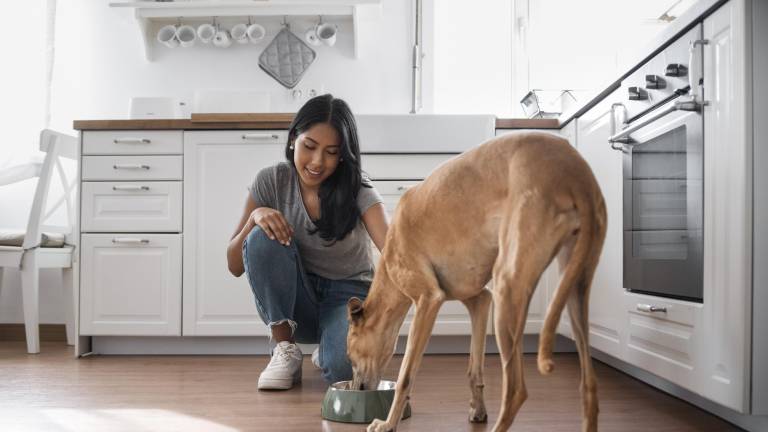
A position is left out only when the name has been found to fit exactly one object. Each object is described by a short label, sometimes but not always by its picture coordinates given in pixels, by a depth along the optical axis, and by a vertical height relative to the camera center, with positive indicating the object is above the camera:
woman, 1.99 -0.06
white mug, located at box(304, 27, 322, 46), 3.82 +1.04
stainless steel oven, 1.62 +0.14
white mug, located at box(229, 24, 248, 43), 3.84 +1.06
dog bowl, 1.61 -0.44
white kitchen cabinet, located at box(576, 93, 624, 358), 2.19 -0.07
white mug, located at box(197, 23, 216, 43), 3.82 +1.06
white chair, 3.16 -0.13
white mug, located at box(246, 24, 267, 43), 3.81 +1.06
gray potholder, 3.85 +0.93
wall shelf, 3.68 +1.16
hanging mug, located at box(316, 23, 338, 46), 3.80 +1.06
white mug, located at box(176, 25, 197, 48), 3.84 +1.05
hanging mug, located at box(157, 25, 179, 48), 3.84 +1.05
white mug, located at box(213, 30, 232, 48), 3.81 +1.02
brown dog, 1.13 -0.06
